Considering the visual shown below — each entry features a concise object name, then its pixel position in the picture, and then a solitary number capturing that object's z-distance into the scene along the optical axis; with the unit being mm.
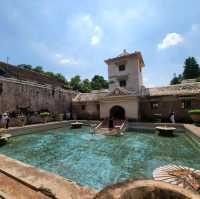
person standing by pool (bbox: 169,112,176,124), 13402
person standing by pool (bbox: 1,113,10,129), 11480
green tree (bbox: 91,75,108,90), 44503
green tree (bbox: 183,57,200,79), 40247
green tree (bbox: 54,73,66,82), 39344
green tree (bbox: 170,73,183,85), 44847
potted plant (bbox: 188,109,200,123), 10648
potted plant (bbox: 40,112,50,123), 15475
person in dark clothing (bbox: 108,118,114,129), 12725
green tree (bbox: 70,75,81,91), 33875
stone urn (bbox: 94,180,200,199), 1650
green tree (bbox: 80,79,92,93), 33812
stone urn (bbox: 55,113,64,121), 17423
